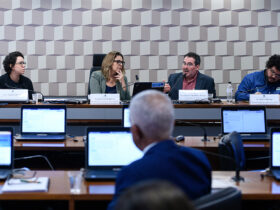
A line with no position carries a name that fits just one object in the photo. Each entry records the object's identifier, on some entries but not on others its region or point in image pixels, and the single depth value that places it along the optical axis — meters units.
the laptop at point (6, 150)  2.66
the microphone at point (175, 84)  5.59
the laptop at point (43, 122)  3.75
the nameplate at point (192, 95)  5.00
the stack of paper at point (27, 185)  2.24
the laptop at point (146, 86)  4.86
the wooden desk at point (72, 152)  3.46
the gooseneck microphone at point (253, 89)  5.18
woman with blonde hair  5.42
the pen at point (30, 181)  2.40
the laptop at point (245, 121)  3.83
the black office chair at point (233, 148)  2.68
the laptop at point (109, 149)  2.66
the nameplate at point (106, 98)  4.89
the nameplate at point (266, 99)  4.82
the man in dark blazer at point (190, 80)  5.56
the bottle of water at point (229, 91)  6.31
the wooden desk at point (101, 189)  2.20
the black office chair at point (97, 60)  5.96
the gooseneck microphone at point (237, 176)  2.51
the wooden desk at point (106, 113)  4.80
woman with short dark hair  5.53
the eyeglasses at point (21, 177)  2.40
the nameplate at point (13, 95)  4.91
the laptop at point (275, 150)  2.71
